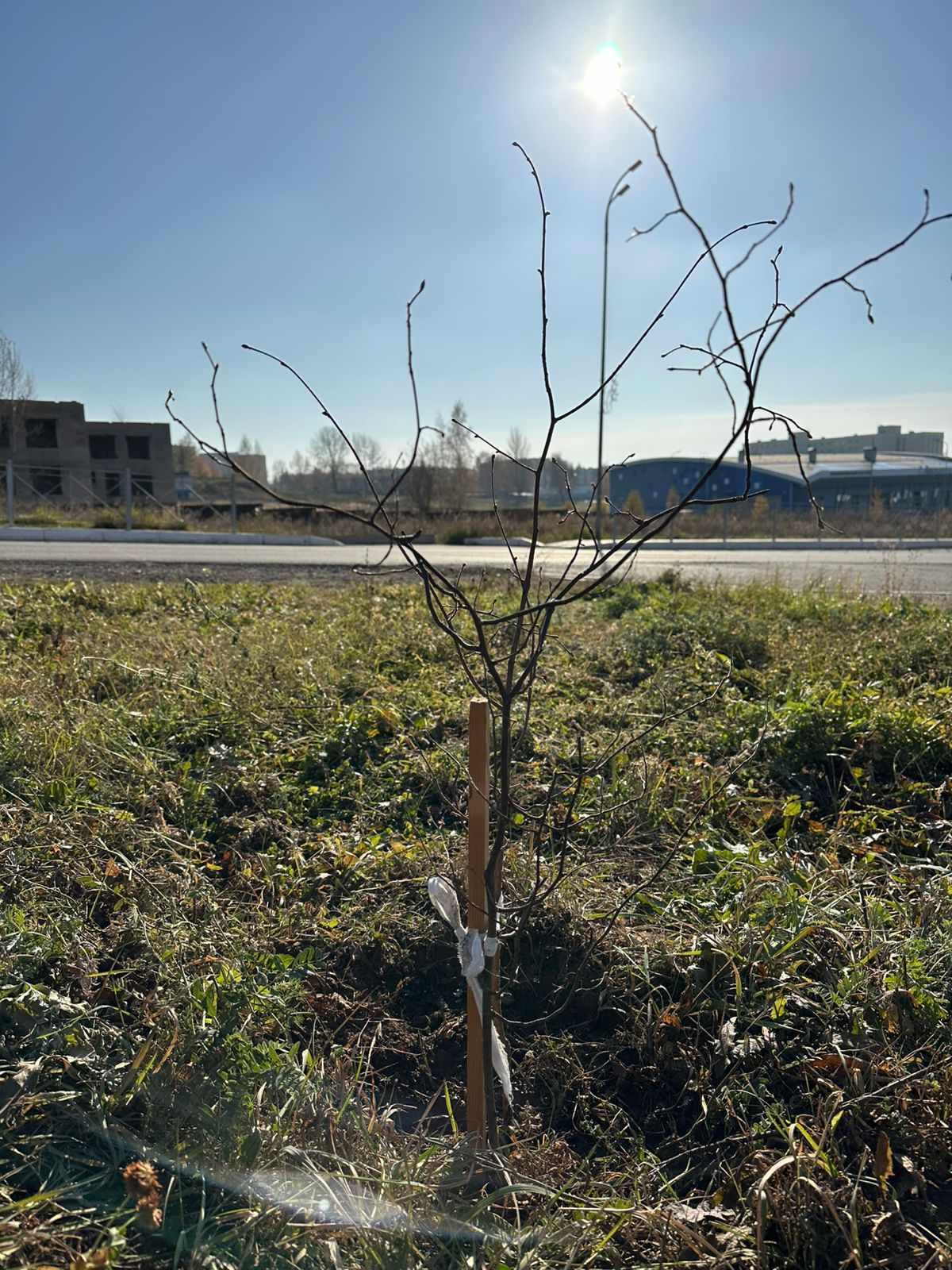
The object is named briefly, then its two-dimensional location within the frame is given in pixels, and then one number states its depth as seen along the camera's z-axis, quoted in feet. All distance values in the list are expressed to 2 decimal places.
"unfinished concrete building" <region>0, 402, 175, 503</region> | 120.37
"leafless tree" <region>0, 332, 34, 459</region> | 94.03
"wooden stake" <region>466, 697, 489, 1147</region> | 6.16
